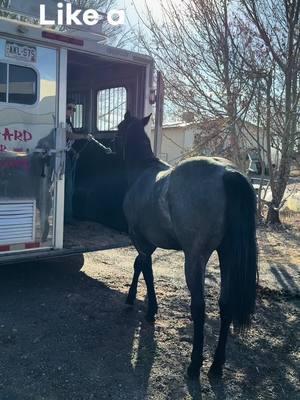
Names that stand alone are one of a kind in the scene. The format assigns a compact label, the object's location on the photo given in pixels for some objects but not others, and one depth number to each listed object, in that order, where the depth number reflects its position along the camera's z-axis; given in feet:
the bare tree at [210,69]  33.22
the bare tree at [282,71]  32.78
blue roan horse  12.03
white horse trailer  15.80
